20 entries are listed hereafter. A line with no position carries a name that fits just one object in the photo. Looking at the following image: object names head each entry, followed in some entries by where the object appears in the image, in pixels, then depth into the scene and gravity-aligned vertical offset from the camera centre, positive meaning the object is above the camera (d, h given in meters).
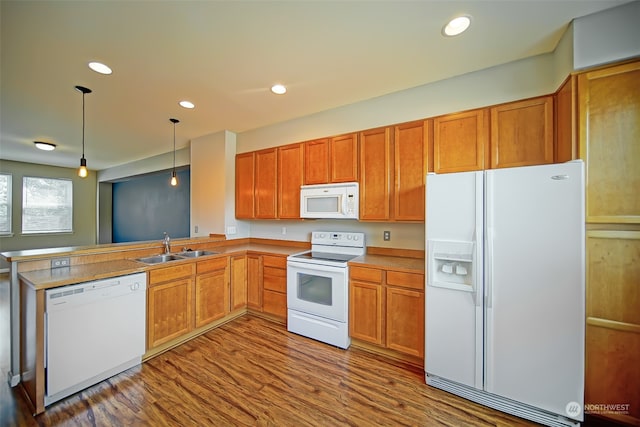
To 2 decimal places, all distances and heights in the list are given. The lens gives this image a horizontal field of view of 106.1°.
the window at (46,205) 6.19 +0.18
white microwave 2.87 +0.15
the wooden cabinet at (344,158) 2.94 +0.69
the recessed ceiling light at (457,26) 1.74 +1.40
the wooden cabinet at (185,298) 2.44 -0.98
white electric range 2.62 -0.91
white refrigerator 1.60 -0.56
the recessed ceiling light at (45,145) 4.42 +1.25
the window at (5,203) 5.79 +0.19
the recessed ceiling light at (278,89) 2.62 +1.38
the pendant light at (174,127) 3.52 +1.35
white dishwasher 1.79 -0.99
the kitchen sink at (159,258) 2.84 -0.57
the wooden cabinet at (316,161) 3.15 +0.69
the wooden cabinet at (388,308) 2.25 -0.95
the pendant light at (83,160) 2.58 +0.57
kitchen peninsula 1.83 -0.76
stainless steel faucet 3.06 -0.42
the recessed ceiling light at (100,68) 2.18 +1.34
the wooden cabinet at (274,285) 3.14 -0.97
